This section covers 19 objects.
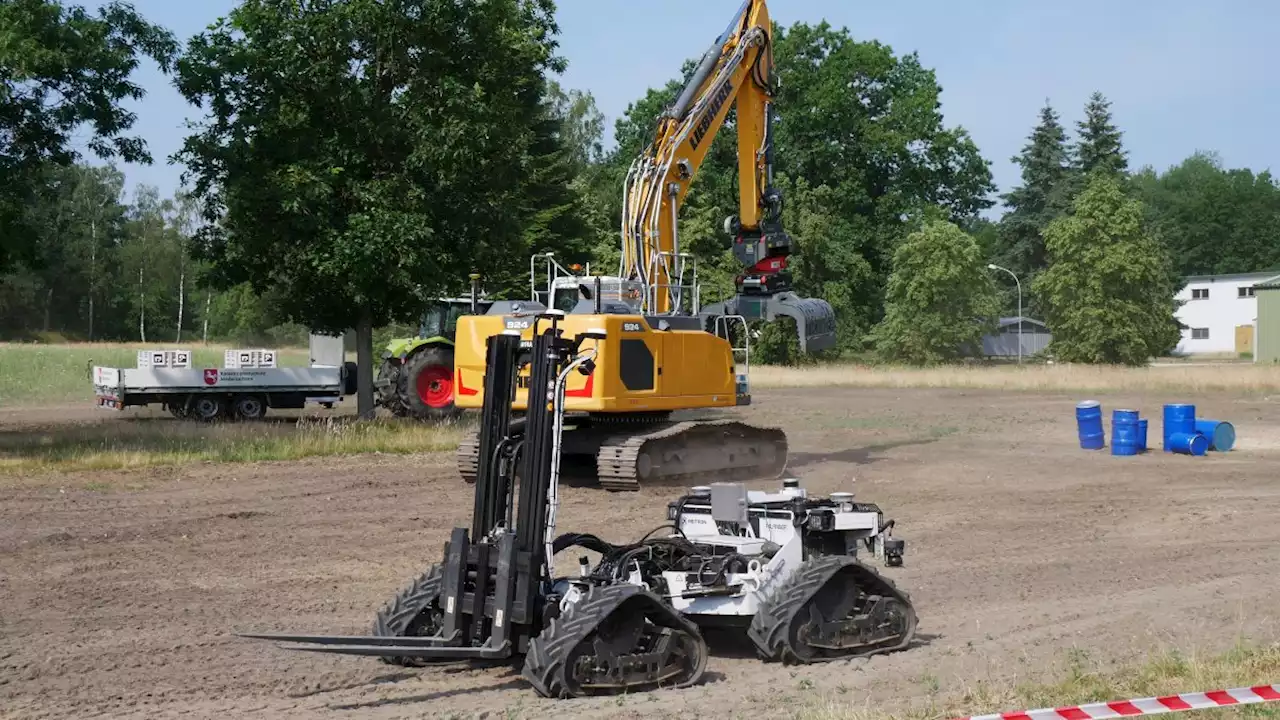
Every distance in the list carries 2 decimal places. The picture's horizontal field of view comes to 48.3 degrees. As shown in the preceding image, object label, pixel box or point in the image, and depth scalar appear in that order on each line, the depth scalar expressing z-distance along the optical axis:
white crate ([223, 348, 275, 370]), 28.73
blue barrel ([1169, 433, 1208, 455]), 22.89
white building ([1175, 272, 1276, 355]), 99.94
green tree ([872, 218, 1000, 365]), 67.31
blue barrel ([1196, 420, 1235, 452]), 23.52
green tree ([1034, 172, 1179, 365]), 65.69
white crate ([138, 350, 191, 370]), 28.45
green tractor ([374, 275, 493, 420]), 26.78
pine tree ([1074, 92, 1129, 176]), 88.00
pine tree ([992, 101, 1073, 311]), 87.88
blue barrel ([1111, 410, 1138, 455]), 22.94
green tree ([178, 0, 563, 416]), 24.31
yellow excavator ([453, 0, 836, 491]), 17.33
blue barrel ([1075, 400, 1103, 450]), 23.73
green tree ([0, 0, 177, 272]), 20.11
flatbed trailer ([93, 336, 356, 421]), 28.12
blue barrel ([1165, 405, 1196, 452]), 23.17
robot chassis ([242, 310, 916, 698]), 7.71
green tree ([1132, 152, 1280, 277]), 124.44
